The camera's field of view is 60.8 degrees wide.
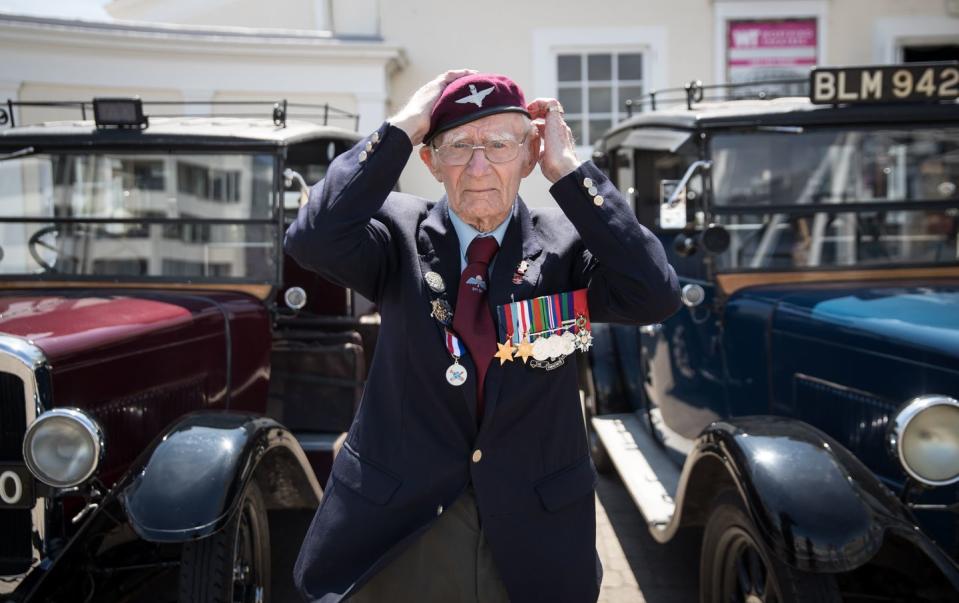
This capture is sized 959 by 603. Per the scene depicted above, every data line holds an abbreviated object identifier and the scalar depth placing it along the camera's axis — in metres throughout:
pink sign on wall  8.81
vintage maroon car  2.47
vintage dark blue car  2.30
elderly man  1.71
